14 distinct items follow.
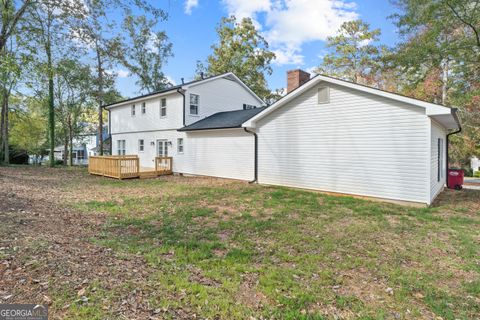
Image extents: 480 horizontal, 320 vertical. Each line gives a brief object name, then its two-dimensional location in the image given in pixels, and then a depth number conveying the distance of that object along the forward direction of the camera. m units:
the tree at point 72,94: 24.52
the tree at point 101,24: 9.87
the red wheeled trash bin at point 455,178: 12.16
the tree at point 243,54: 29.69
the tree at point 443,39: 9.70
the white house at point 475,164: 28.57
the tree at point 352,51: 24.50
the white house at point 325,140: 8.23
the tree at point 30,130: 28.93
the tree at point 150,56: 29.53
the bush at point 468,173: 25.55
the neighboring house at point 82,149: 39.41
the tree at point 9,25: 9.77
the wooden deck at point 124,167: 14.68
